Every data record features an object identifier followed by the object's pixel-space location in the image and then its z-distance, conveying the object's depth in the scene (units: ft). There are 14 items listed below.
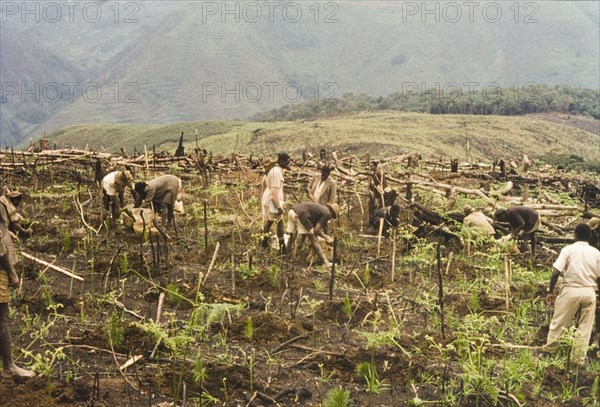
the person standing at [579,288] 23.09
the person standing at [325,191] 35.09
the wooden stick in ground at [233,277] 28.09
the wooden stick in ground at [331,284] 26.09
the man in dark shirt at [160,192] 37.65
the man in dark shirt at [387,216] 36.40
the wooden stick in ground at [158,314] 20.63
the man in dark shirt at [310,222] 32.22
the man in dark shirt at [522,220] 35.29
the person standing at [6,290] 18.76
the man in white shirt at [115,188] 37.45
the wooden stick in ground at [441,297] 23.39
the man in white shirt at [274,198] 33.94
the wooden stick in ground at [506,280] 26.52
